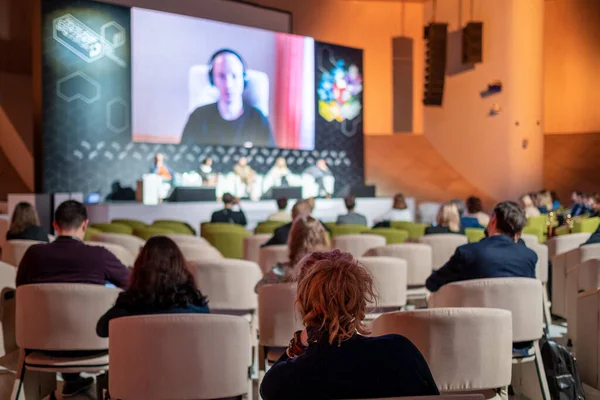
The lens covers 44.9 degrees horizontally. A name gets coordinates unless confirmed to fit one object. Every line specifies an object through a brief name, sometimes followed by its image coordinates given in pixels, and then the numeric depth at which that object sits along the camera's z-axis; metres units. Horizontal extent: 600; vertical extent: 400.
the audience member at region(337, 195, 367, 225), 8.11
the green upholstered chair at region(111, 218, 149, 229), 8.00
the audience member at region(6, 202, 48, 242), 5.39
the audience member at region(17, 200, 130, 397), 3.41
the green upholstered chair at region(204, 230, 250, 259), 6.72
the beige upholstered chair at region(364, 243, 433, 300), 4.86
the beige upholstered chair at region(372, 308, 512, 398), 2.41
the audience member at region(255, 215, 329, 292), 3.64
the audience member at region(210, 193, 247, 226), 8.45
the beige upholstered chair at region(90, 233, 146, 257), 5.63
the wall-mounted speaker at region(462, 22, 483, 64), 15.05
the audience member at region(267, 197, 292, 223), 8.65
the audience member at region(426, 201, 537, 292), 3.56
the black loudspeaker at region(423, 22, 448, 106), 14.50
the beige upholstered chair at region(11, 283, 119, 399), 2.99
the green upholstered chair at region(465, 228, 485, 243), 6.44
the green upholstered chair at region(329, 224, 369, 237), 6.99
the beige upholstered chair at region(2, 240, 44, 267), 4.80
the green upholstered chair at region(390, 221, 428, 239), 7.64
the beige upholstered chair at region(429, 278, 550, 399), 3.06
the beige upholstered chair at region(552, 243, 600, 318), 4.98
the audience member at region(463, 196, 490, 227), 8.06
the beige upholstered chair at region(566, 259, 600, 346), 4.43
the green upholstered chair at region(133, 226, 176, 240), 6.72
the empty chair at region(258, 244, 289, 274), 5.11
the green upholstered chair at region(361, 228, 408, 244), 6.58
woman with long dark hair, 2.72
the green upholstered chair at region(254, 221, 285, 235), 7.38
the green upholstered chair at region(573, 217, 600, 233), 6.91
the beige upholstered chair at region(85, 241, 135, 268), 4.64
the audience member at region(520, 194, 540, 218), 9.00
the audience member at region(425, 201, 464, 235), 6.27
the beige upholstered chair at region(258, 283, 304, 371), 3.20
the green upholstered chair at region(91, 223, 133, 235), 7.23
